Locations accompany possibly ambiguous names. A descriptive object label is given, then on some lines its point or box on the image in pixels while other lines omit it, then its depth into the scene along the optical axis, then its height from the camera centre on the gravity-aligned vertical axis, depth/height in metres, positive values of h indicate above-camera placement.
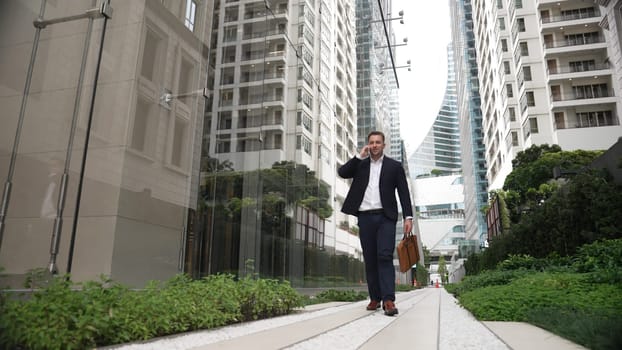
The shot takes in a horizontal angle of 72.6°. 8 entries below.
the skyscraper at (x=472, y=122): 67.06 +25.32
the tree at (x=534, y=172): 28.88 +7.45
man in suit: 4.36 +0.67
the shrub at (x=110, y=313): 1.71 -0.22
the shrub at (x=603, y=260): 3.77 +0.17
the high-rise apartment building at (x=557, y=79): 36.94 +17.50
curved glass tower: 156.25 +46.54
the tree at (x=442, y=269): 88.79 +0.48
